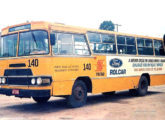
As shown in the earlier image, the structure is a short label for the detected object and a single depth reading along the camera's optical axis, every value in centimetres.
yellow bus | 959
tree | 6788
